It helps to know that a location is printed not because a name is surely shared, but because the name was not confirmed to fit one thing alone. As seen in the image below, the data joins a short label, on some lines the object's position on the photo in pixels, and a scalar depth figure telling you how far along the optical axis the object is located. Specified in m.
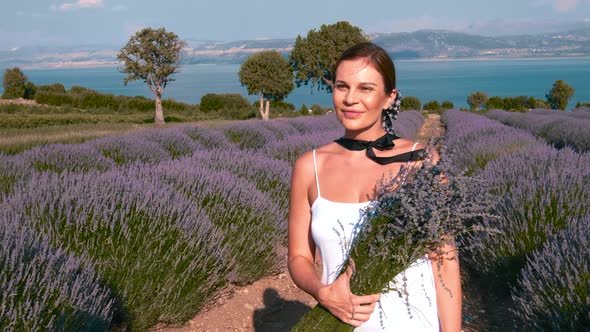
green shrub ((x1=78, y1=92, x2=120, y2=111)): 41.28
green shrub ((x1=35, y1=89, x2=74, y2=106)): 41.78
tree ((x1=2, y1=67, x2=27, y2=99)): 42.39
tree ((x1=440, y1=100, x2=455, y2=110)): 53.31
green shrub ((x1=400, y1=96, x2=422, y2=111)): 51.62
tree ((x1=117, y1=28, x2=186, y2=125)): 31.92
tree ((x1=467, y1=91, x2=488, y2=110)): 65.81
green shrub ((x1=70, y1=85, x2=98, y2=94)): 49.94
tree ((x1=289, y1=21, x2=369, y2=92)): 40.34
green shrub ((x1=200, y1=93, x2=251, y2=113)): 46.66
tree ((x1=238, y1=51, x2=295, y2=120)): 38.53
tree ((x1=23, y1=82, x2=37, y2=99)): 45.97
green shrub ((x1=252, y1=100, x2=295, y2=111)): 52.04
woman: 1.48
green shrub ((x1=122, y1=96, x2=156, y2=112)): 42.69
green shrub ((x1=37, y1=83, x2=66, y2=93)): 49.12
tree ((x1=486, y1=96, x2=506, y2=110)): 56.41
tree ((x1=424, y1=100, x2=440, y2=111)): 52.61
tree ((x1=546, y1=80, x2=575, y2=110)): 65.94
